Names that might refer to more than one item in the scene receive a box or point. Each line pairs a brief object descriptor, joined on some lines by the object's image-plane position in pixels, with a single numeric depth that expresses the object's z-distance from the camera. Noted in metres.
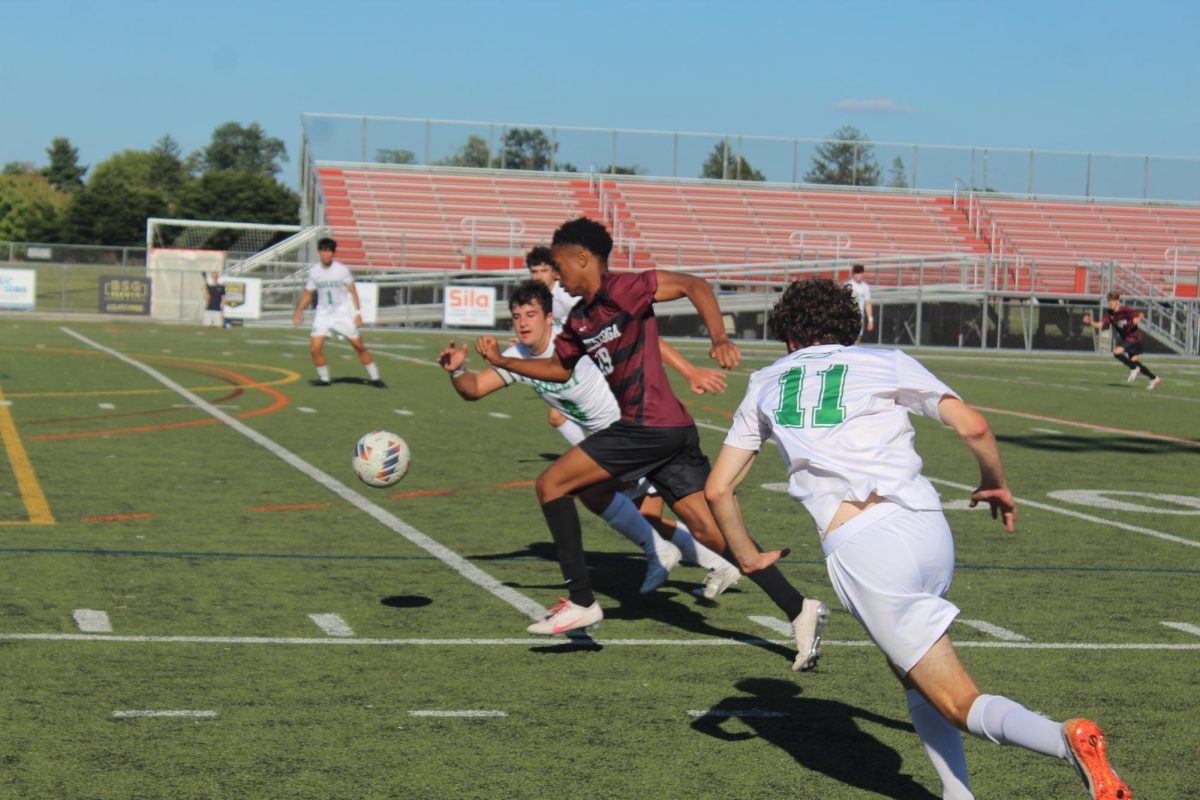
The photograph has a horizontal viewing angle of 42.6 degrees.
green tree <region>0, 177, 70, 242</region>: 96.44
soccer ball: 8.43
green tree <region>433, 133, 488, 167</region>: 54.34
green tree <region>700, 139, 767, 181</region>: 55.75
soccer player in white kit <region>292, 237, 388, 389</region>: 21.41
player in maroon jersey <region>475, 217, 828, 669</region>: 7.10
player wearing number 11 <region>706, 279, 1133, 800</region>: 4.49
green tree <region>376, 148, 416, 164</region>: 53.44
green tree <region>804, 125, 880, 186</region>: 56.62
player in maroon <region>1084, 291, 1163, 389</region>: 28.12
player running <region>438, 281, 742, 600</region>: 7.96
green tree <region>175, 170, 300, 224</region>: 108.12
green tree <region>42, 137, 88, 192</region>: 140.50
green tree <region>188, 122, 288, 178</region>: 185.75
